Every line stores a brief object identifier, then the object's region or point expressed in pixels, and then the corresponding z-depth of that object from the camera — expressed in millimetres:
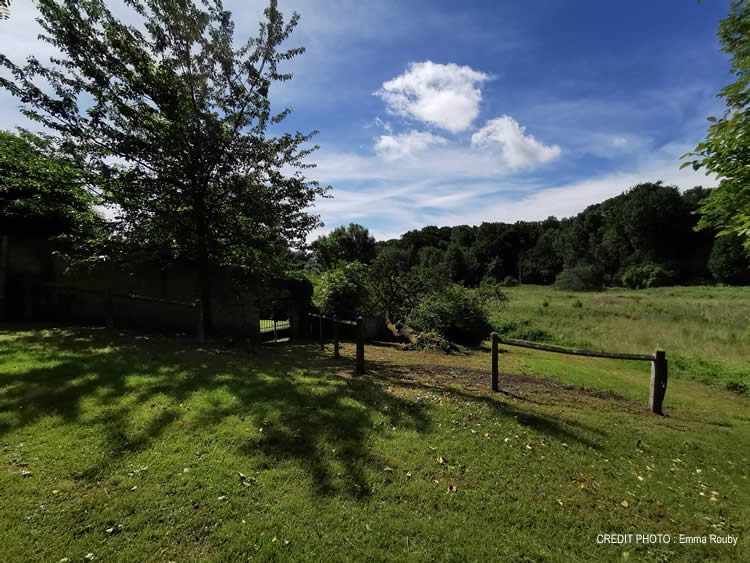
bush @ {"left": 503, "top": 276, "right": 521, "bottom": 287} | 69638
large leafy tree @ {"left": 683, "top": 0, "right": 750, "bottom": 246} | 4086
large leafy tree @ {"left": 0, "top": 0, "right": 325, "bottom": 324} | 8141
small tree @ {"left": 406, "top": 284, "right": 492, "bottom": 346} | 15836
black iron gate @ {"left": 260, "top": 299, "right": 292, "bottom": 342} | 13598
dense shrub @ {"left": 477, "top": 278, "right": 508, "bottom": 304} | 16812
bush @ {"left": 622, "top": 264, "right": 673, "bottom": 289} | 53781
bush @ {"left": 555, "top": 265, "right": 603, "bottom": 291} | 57969
